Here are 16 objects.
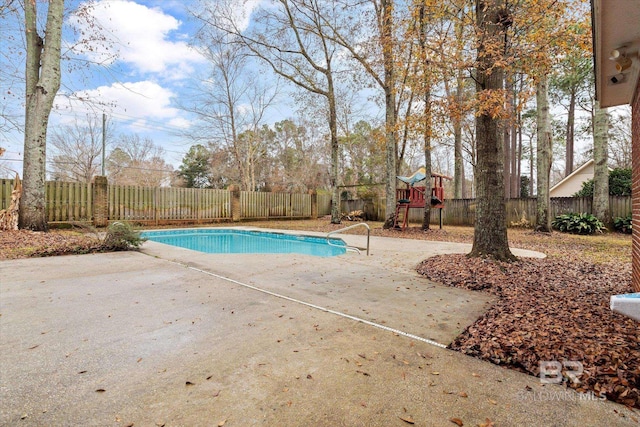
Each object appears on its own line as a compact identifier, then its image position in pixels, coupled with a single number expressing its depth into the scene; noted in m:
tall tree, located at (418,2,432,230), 5.58
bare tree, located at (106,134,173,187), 24.20
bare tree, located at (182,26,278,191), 17.78
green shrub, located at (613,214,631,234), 9.04
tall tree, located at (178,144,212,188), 27.39
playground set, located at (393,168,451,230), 10.52
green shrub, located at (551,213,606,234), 9.30
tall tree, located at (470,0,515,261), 4.68
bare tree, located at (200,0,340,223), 11.82
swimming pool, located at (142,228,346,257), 8.16
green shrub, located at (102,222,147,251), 6.07
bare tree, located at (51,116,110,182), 20.03
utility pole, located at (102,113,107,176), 17.64
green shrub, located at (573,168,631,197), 10.52
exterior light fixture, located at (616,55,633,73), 2.46
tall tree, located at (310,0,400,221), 9.13
